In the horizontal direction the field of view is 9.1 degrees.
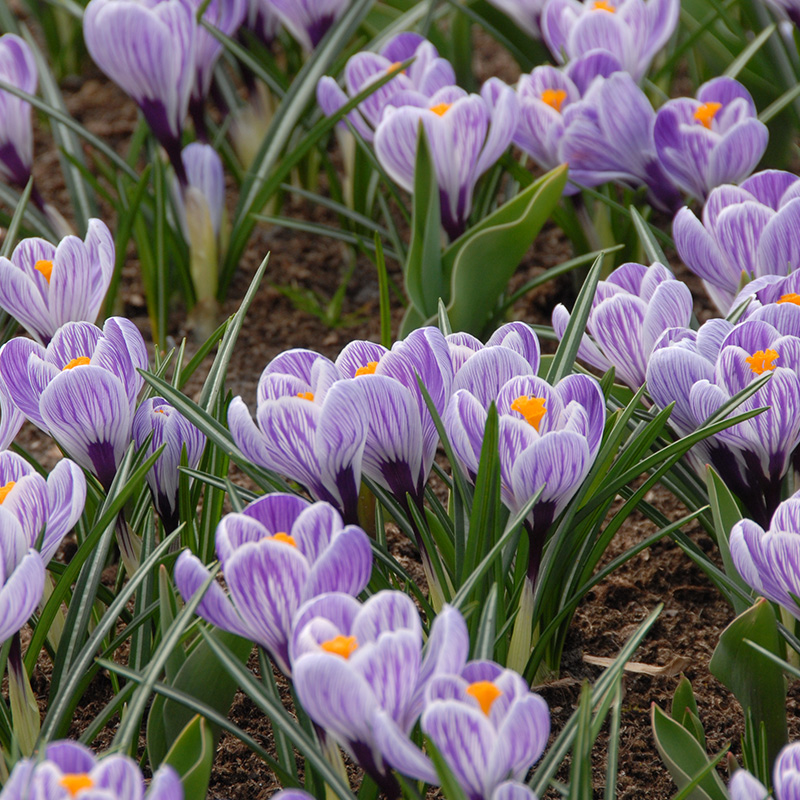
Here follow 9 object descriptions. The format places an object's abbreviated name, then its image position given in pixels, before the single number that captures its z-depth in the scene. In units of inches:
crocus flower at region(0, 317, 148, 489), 73.2
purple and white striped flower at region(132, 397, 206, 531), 74.2
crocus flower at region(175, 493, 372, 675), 70.3
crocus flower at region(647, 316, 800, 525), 73.0
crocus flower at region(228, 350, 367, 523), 71.9
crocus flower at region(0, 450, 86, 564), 71.9
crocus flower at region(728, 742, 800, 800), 69.3
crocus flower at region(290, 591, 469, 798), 69.1
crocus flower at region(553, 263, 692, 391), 74.6
